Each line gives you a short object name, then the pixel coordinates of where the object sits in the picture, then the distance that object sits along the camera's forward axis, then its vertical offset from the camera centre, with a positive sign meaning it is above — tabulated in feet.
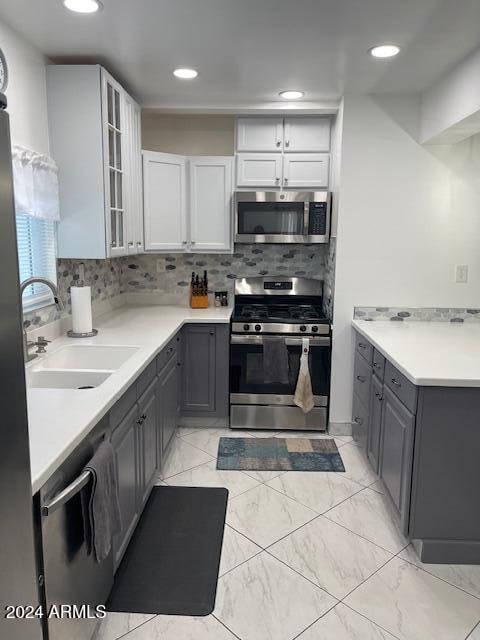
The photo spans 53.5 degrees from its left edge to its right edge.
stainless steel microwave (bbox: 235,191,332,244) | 11.66 +0.74
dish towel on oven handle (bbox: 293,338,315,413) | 11.45 -3.29
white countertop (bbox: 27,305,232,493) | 4.36 -1.85
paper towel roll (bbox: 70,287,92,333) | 9.08 -1.26
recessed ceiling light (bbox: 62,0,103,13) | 6.42 +3.21
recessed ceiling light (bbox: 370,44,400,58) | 7.79 +3.28
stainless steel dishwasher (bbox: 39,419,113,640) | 4.18 -2.88
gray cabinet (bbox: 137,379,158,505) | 7.64 -3.23
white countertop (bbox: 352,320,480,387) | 6.87 -1.76
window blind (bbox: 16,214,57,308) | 8.13 -0.20
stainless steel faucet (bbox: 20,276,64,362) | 6.54 -1.57
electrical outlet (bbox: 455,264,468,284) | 11.00 -0.54
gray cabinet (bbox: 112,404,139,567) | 6.43 -3.28
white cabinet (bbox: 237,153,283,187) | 12.13 +1.94
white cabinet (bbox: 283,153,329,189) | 12.10 +1.94
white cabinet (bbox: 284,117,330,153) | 12.02 +2.77
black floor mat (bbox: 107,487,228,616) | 6.42 -4.74
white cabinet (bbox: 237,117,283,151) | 12.06 +2.81
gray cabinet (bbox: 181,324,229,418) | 11.62 -3.06
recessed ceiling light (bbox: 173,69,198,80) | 9.15 +3.32
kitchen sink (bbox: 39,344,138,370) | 8.39 -1.98
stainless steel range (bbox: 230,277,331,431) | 11.49 -3.02
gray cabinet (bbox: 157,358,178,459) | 9.21 -3.24
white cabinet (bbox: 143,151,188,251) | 11.85 +1.08
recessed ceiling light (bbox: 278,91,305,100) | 10.43 +3.34
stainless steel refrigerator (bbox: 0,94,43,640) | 2.86 -1.20
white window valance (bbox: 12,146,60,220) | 7.30 +0.94
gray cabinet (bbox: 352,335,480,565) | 6.93 -3.27
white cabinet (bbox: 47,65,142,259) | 8.55 +1.67
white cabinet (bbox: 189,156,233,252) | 12.24 +1.09
